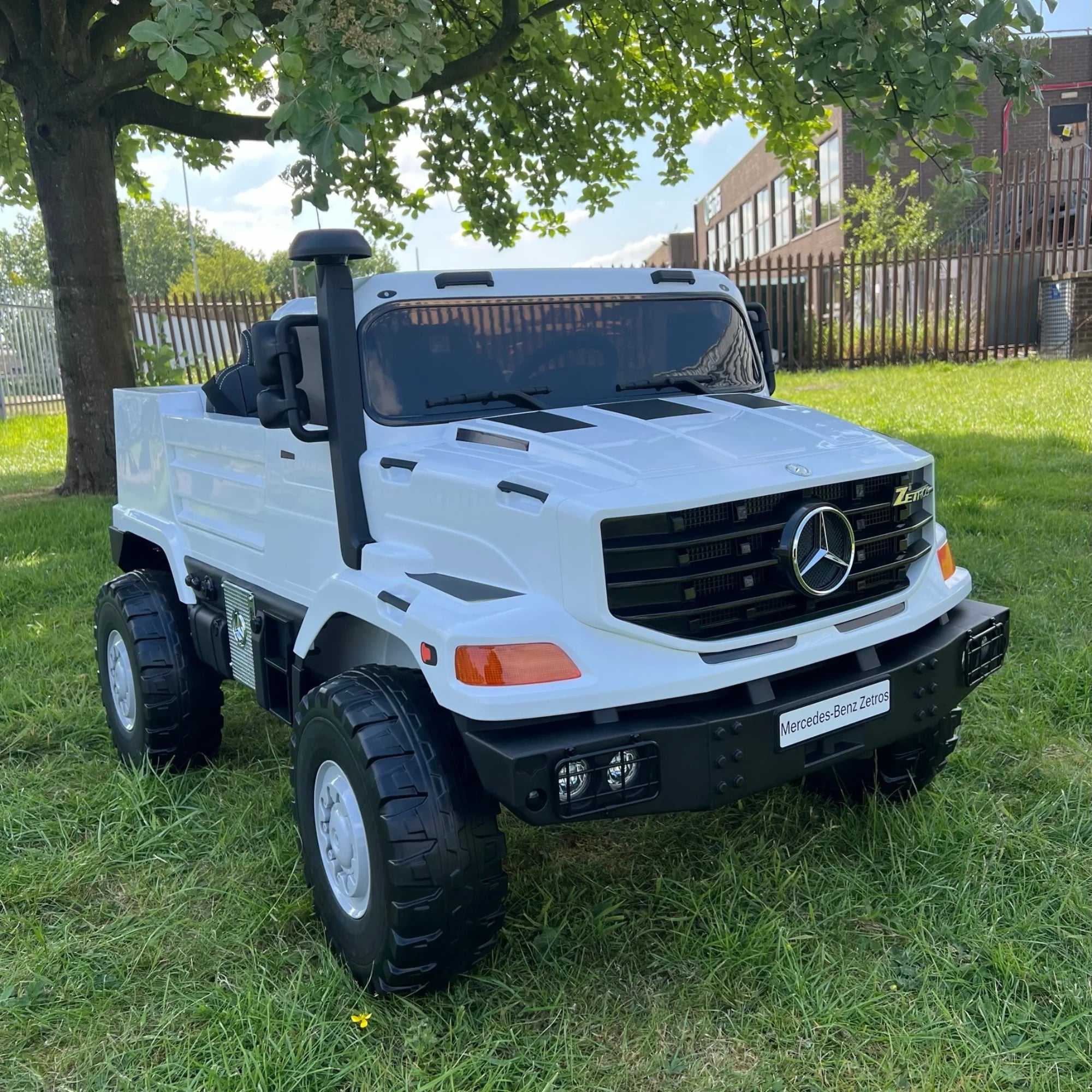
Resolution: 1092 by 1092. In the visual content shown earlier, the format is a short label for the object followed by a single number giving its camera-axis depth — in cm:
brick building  2836
